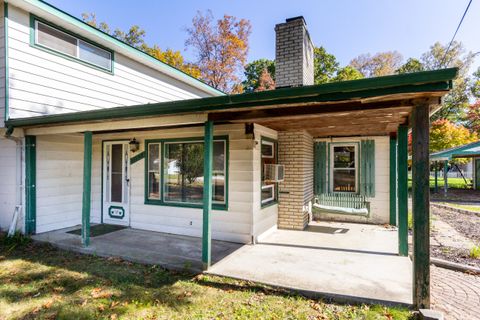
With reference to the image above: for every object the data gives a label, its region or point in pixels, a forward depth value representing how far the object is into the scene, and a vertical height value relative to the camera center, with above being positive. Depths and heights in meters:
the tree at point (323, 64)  24.64 +8.69
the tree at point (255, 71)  26.73 +8.90
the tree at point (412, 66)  25.38 +8.76
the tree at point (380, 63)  27.02 +9.74
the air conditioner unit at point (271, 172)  6.30 -0.15
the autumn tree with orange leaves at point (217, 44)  20.08 +8.53
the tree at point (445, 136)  18.44 +1.84
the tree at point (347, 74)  21.69 +6.93
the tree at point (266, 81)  22.94 +6.74
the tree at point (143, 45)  19.17 +8.58
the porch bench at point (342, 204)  6.80 -1.02
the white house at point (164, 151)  5.02 +0.34
